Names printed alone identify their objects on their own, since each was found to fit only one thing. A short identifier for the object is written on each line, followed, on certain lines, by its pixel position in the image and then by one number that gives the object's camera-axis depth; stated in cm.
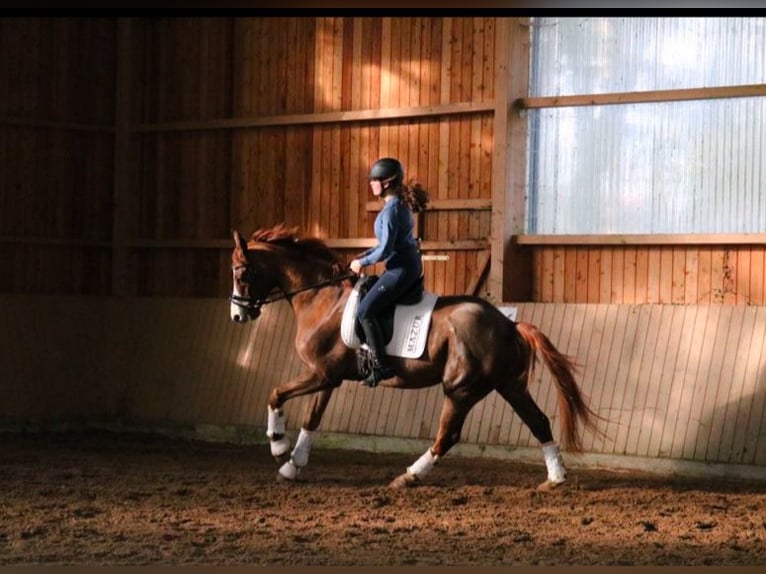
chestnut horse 970
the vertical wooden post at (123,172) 1505
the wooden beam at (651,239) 1133
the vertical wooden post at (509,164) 1249
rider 960
